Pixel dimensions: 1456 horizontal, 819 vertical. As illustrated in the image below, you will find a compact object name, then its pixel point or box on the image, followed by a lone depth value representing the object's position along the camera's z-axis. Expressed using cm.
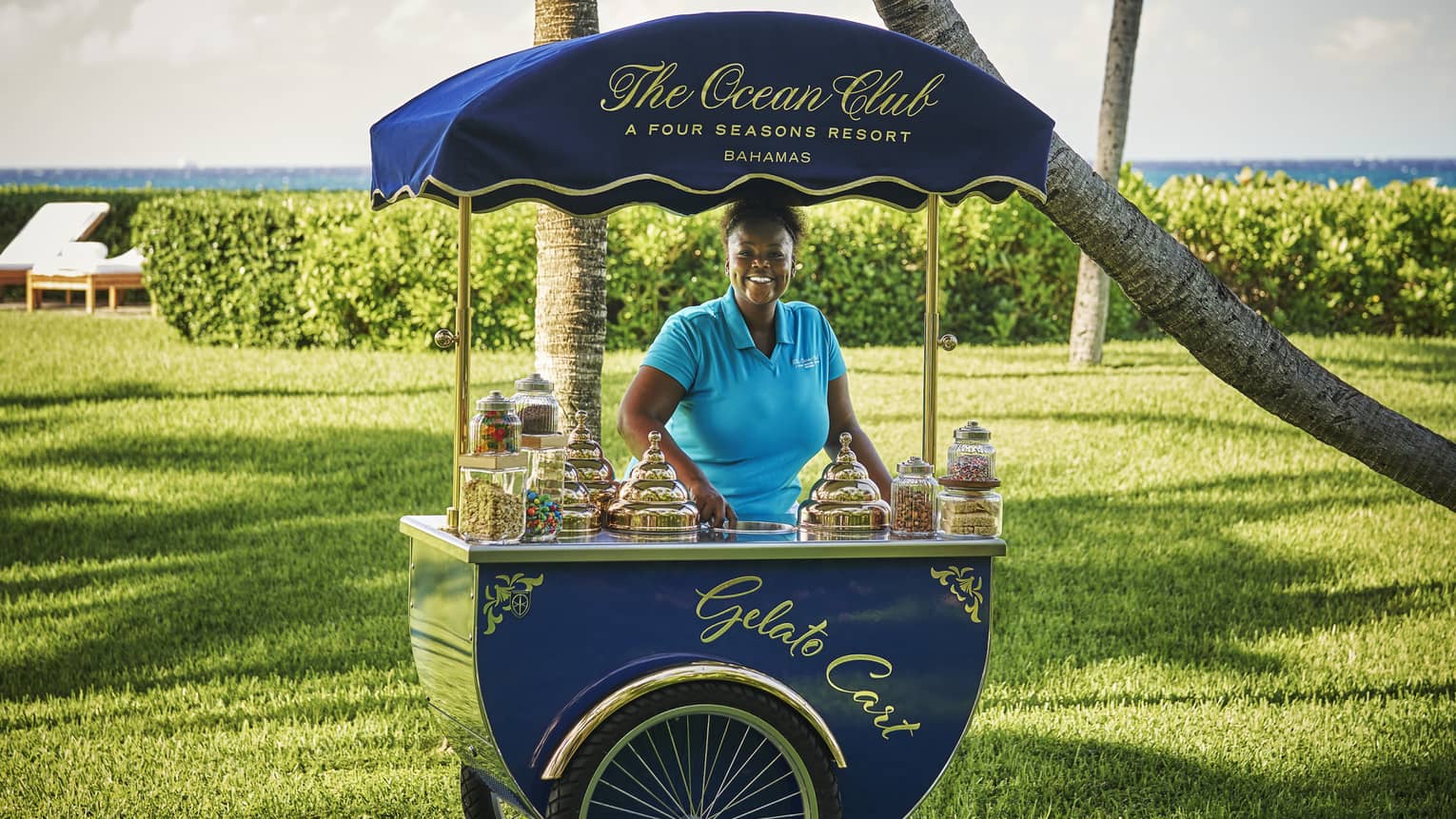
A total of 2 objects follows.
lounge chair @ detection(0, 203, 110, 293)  2244
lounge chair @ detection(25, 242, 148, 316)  2155
